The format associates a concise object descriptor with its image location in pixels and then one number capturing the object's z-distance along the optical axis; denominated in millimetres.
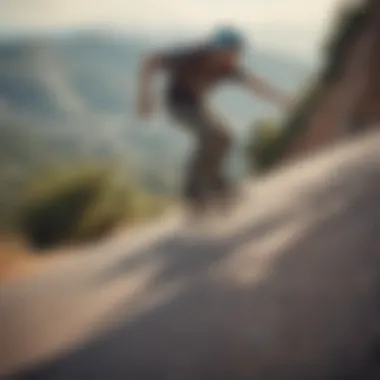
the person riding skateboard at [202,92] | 9531
